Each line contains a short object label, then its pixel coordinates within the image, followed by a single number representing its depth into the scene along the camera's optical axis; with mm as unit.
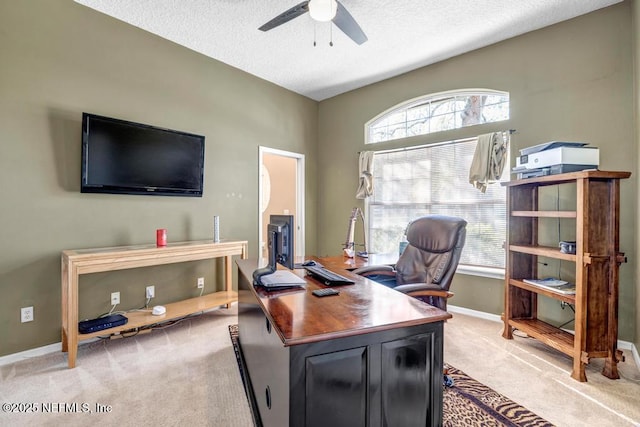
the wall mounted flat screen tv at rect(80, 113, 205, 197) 2662
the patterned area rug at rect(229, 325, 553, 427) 1731
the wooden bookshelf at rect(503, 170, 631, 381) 2174
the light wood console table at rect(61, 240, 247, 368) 2303
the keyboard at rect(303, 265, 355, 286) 1800
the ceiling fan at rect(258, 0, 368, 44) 2154
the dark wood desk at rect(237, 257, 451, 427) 1085
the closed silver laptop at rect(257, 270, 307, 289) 1664
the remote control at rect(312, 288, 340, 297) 1555
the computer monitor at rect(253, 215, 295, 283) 1677
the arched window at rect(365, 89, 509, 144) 3395
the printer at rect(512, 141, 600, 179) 2344
